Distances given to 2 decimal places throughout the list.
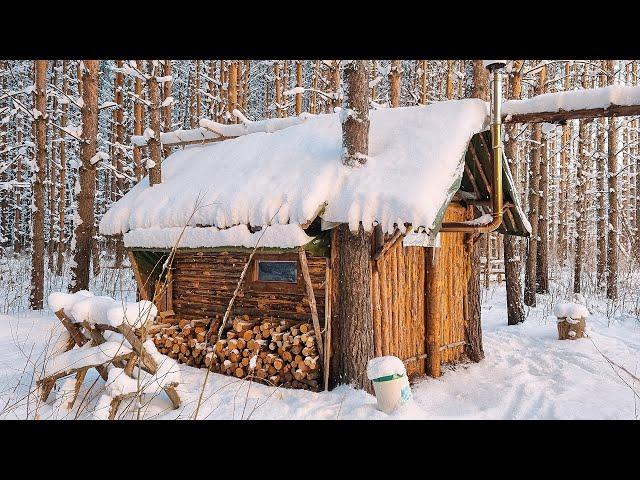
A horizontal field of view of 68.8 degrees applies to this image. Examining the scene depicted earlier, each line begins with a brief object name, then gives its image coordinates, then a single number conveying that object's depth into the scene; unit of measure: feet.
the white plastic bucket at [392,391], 17.15
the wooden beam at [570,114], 21.22
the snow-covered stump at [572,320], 30.81
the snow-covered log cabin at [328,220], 20.68
